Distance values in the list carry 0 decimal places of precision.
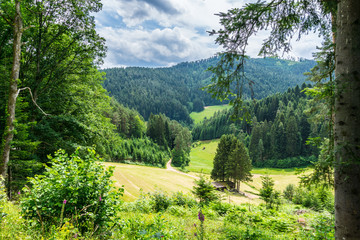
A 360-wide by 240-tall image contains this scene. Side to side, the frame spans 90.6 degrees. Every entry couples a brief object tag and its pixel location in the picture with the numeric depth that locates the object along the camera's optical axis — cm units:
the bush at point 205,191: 1382
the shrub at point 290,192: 2862
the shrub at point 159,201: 1005
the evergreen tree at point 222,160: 4547
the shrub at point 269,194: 1824
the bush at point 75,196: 364
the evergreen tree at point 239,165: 4275
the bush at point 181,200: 1115
